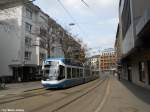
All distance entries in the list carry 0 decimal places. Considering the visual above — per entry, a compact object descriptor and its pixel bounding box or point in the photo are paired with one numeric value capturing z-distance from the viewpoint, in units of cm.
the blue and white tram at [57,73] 1189
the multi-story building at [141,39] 746
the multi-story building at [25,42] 2192
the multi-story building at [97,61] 6019
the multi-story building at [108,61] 5693
